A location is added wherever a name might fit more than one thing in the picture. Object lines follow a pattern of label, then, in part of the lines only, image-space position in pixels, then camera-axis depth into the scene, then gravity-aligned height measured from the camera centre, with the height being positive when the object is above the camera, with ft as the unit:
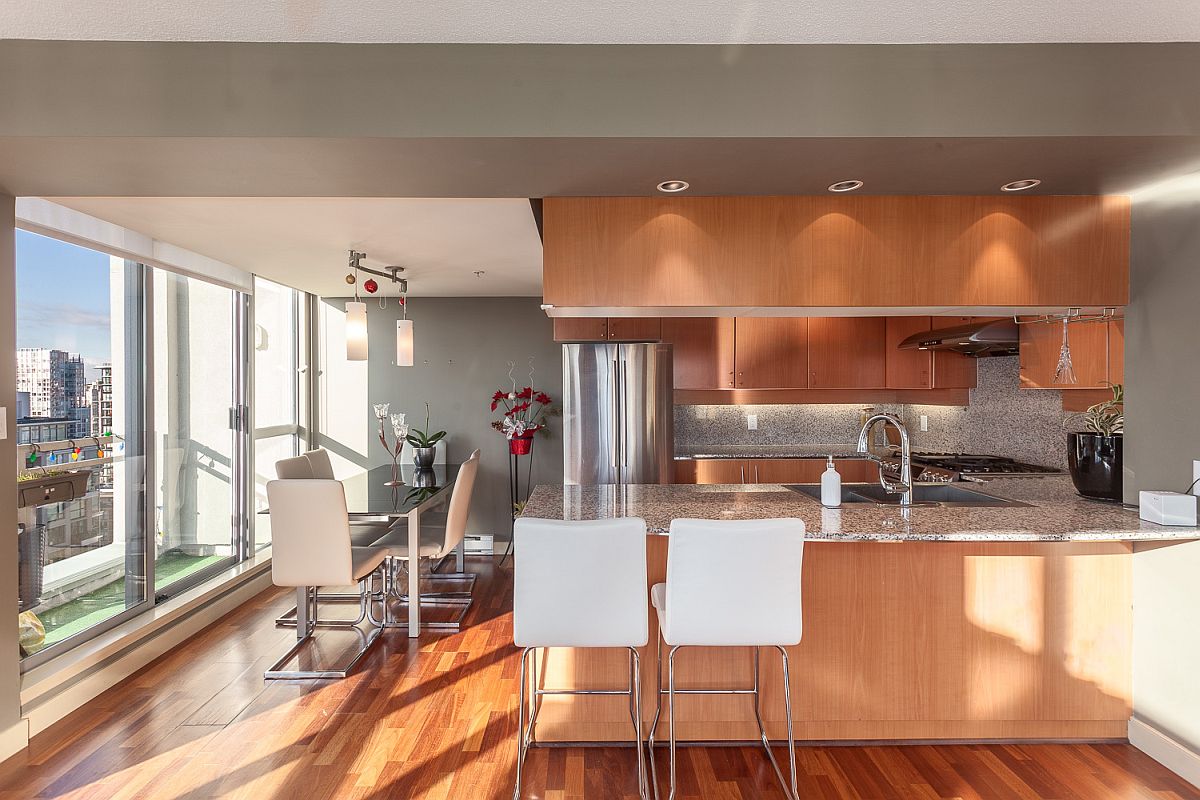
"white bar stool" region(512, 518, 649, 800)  7.52 -2.07
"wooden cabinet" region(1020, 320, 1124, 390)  11.59 +0.73
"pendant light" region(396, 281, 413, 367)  13.98 +1.11
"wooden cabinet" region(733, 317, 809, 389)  17.87 +1.08
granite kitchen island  8.84 -3.32
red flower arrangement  18.56 -0.44
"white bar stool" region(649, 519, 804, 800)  7.50 -2.07
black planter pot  9.68 -1.00
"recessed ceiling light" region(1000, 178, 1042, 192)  8.38 +2.57
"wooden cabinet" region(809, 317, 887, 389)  17.88 +1.05
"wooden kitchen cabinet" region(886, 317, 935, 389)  17.44 +0.85
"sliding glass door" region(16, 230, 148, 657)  10.32 -0.72
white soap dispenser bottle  9.70 -1.34
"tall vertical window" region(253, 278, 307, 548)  17.84 +0.40
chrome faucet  9.64 -0.96
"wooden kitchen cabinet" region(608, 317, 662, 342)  17.80 +1.68
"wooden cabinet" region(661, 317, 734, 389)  17.89 +1.11
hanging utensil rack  9.72 +1.12
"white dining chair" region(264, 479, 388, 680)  11.62 -2.38
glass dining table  12.30 -2.00
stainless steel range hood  13.57 +1.12
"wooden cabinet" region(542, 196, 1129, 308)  9.18 +1.90
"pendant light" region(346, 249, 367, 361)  12.75 +1.19
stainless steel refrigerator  16.66 -0.44
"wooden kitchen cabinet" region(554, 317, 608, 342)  17.76 +1.70
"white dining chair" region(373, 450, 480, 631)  13.65 -2.97
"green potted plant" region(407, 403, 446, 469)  18.84 -1.35
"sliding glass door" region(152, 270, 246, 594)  13.76 -0.68
